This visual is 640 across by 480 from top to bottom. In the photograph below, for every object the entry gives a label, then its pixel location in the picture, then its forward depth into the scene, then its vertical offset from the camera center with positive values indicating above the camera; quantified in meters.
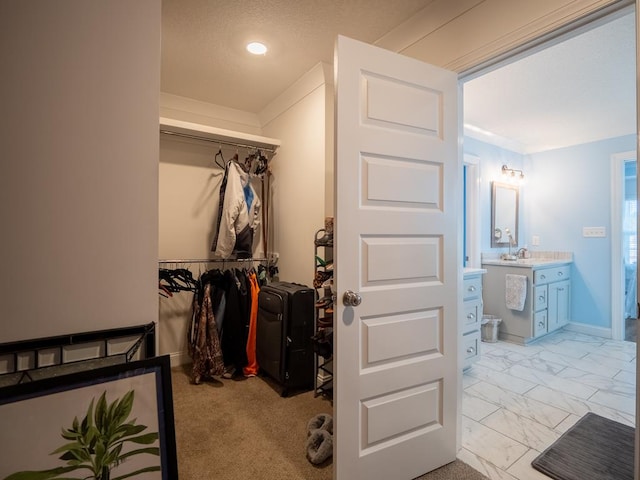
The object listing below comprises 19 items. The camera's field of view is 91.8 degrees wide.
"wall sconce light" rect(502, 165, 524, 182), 4.22 +0.90
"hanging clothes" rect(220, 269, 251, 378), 2.69 -0.79
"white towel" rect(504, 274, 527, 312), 3.47 -0.60
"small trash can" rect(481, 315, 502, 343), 3.71 -1.08
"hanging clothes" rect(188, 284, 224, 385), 2.56 -0.89
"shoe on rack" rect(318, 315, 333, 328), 2.09 -0.56
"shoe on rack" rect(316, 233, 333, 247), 2.17 -0.02
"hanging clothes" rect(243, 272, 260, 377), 2.74 -0.90
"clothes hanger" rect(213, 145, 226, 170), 3.08 +0.78
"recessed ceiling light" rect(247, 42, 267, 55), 2.12 +1.33
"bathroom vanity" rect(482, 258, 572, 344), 3.53 -0.72
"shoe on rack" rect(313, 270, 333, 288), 2.11 -0.27
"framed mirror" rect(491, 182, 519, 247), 4.11 +0.34
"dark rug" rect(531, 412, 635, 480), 1.61 -1.22
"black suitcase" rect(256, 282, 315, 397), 2.38 -0.77
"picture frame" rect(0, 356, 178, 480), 0.85 -0.56
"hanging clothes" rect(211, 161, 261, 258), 2.72 +0.21
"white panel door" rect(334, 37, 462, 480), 1.36 -0.12
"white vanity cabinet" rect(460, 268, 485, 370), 2.75 -0.68
